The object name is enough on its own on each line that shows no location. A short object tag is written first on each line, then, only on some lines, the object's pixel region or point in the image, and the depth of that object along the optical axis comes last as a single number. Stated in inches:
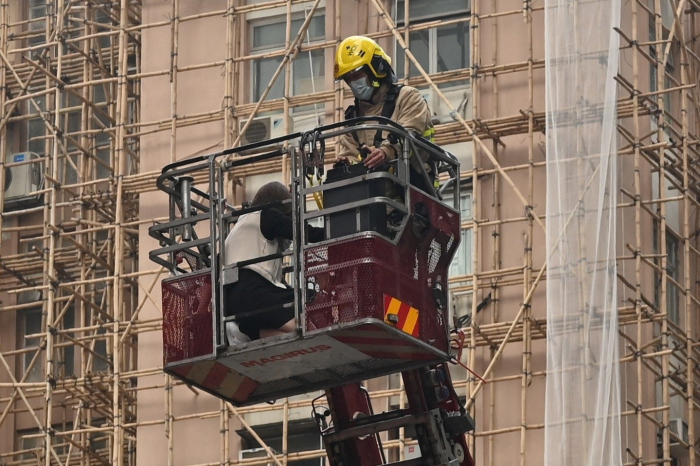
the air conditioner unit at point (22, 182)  1326.3
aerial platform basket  709.3
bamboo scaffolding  1061.8
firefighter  764.6
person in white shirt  728.3
